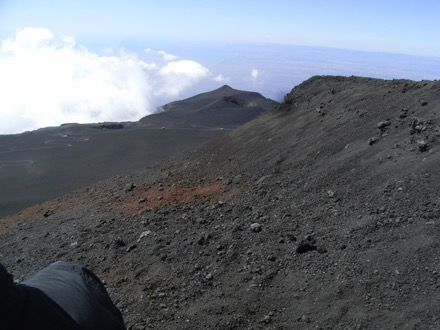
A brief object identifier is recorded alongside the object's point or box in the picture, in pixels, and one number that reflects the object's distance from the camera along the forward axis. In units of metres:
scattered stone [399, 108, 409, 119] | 7.65
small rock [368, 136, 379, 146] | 7.25
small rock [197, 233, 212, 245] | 5.98
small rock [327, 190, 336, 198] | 6.19
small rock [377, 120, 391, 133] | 7.60
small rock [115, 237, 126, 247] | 6.78
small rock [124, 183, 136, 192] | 10.23
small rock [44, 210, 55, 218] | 10.12
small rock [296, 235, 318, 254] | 5.04
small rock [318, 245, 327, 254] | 4.91
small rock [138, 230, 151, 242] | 6.79
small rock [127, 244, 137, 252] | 6.52
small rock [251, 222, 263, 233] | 5.92
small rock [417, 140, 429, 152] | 6.08
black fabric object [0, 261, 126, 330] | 1.62
